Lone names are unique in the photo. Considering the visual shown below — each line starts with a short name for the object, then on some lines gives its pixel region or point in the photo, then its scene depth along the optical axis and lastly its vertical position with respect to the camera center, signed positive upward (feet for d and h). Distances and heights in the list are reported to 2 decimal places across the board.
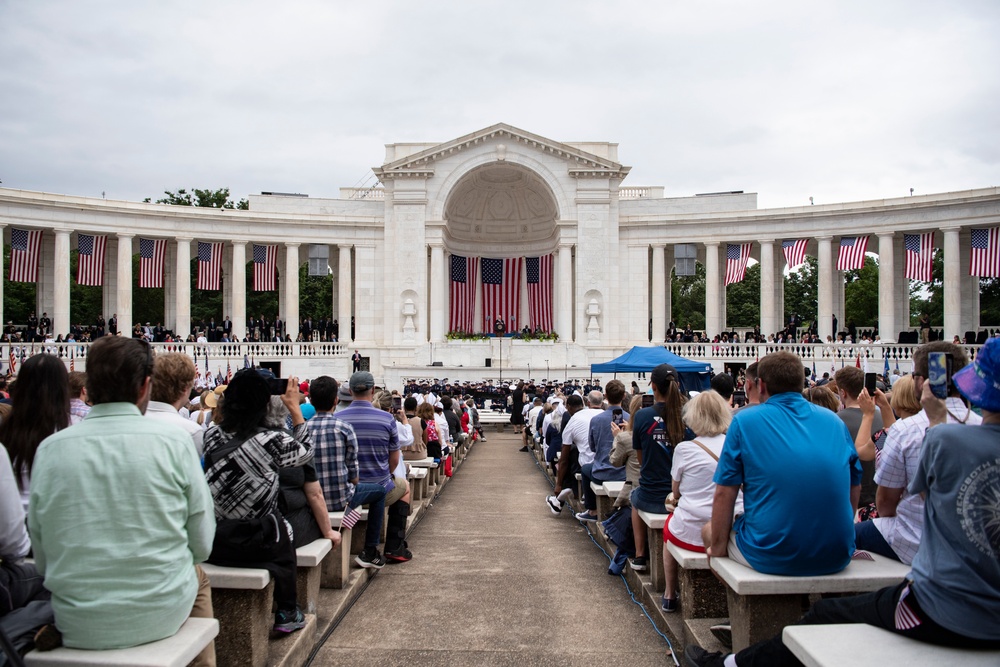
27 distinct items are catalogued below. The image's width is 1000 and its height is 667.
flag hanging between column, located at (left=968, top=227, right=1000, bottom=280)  115.44 +14.50
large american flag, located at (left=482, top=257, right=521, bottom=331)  159.84 +12.20
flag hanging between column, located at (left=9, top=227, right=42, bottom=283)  121.70 +14.32
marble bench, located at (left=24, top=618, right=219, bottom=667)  12.19 -4.97
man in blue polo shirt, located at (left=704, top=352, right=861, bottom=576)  15.90 -2.75
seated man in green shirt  12.46 -2.73
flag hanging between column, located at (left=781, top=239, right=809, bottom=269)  131.23 +16.67
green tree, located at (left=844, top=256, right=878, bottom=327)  231.71 +15.11
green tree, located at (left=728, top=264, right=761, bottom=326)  266.57 +15.79
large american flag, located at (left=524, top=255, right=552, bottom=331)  156.35 +11.46
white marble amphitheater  131.13 +19.56
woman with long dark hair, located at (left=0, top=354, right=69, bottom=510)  15.33 -1.33
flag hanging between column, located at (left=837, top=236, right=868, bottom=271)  124.67 +15.42
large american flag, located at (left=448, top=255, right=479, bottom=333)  155.33 +10.97
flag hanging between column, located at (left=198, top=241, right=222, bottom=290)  136.15 +14.07
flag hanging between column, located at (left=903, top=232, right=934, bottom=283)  123.95 +15.34
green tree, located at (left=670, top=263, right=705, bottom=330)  287.28 +18.52
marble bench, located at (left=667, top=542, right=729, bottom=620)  19.60 -6.23
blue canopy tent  70.44 -1.63
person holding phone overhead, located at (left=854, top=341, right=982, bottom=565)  16.43 -2.71
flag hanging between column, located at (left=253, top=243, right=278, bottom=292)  139.16 +14.43
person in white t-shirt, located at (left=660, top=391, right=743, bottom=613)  19.77 -3.32
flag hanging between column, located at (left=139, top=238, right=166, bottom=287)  131.54 +14.30
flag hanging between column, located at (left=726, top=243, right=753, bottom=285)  137.69 +15.68
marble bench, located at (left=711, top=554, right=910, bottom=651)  15.92 -4.97
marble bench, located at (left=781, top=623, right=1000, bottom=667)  12.01 -4.89
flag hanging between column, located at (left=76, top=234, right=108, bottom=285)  128.16 +14.46
